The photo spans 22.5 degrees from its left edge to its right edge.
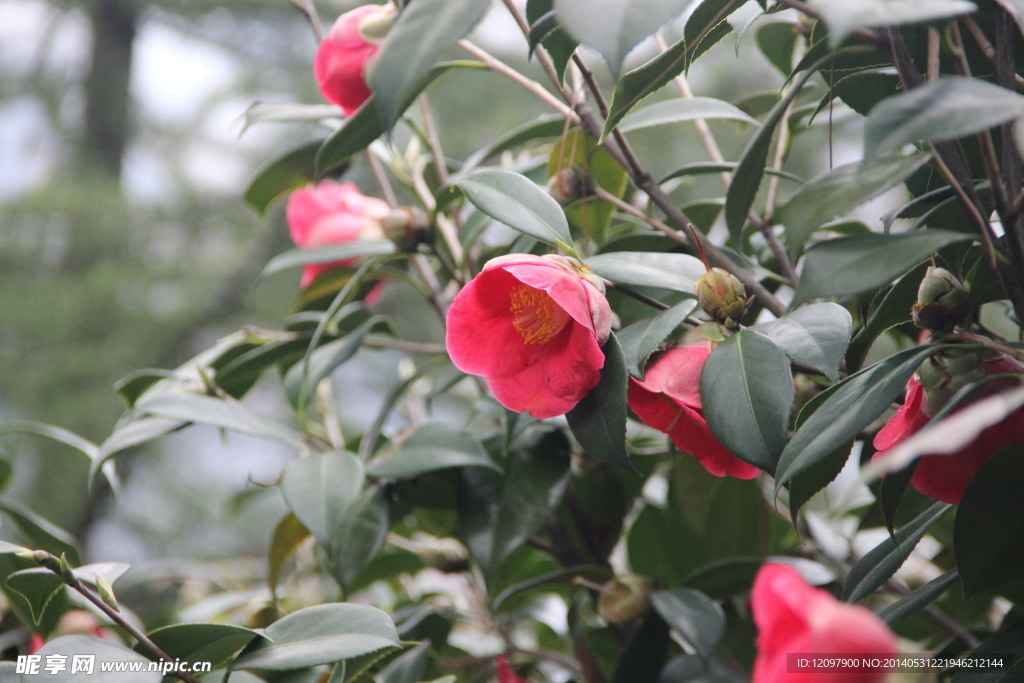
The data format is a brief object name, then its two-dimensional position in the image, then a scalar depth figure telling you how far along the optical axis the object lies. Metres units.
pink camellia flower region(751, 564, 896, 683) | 0.82
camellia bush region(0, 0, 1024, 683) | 0.91
